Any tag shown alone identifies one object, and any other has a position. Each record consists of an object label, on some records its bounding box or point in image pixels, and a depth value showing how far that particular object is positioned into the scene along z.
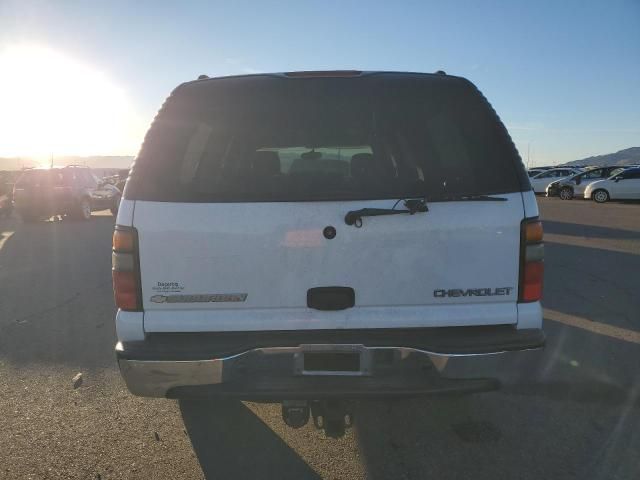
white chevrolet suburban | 2.35
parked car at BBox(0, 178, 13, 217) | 18.14
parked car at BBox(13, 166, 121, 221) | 14.62
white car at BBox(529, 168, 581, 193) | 28.82
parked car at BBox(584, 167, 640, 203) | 21.61
